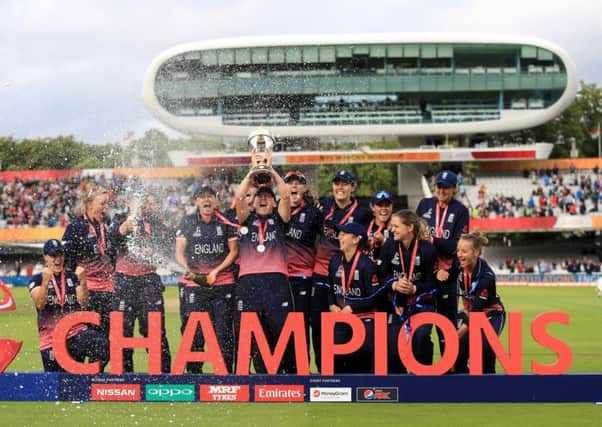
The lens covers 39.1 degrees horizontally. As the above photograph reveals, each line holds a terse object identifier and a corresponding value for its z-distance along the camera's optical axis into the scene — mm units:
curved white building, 50969
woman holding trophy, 8414
